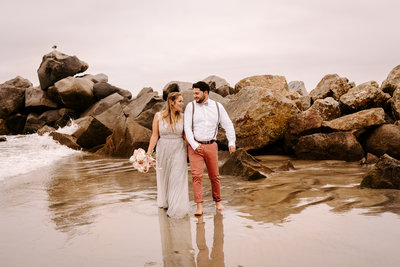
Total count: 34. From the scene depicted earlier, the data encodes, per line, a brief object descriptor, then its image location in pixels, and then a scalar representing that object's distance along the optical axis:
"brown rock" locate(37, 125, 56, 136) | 24.03
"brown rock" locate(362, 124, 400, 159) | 9.97
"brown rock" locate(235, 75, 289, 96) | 17.30
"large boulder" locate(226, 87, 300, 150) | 11.04
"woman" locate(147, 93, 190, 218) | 5.34
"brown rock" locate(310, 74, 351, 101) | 14.90
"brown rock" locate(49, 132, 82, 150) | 17.06
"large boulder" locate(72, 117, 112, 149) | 15.77
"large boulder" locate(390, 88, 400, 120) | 11.68
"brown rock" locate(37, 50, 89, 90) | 26.47
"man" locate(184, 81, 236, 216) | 5.33
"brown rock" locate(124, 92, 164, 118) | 17.20
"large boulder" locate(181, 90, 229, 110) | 14.73
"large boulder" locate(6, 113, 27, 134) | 29.00
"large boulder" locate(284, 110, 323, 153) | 10.93
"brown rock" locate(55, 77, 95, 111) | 24.39
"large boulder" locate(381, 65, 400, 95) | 13.62
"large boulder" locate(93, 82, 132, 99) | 25.81
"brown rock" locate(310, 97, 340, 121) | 12.00
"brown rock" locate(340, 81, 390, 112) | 11.94
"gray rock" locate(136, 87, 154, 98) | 21.89
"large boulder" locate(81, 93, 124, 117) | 23.70
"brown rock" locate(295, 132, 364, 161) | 10.07
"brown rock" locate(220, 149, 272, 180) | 7.64
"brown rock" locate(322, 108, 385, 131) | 10.47
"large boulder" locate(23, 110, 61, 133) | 26.72
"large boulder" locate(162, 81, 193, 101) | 21.18
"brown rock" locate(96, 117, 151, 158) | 13.02
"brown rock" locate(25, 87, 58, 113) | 27.19
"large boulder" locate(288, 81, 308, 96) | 29.22
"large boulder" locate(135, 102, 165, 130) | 15.68
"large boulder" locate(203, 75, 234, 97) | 23.44
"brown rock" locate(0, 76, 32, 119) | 28.42
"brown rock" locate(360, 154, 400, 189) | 6.04
